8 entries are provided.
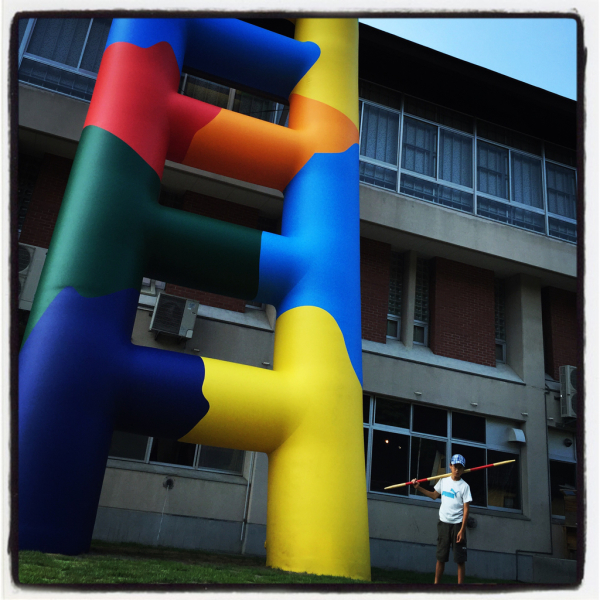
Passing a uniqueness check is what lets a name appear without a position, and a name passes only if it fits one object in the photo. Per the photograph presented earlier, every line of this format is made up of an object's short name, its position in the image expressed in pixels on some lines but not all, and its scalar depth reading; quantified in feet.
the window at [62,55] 32.63
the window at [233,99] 37.06
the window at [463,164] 41.04
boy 18.99
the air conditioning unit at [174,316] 29.66
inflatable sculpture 14.89
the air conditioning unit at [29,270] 28.68
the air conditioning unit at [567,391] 38.17
